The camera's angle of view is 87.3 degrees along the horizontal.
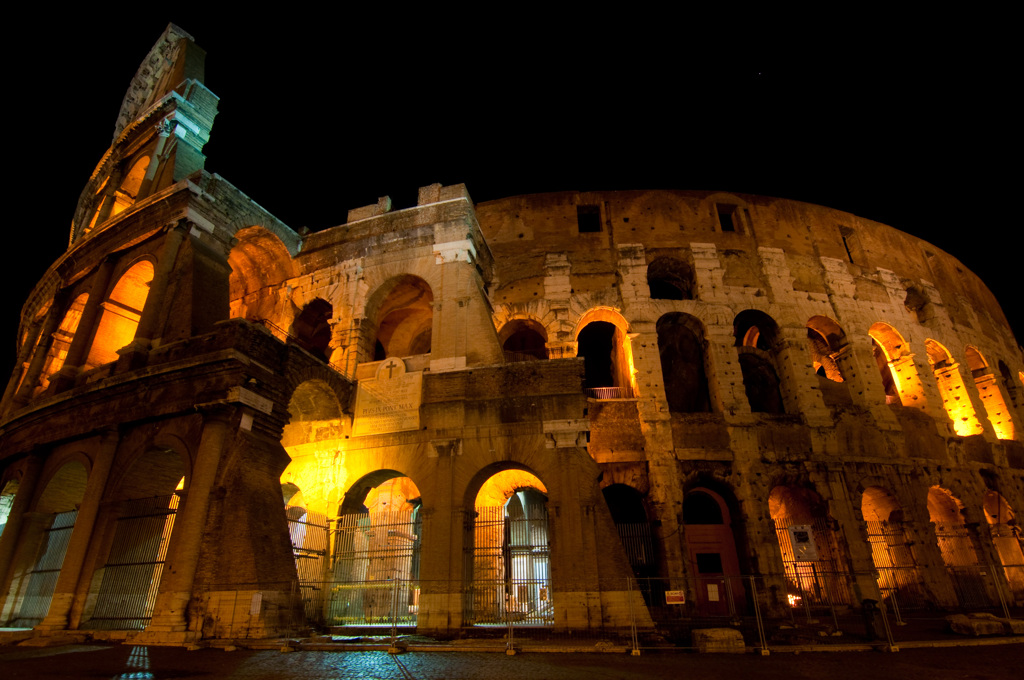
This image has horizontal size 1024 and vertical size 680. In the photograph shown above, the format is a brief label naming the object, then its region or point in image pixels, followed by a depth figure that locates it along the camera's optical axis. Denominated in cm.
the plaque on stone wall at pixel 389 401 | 1273
